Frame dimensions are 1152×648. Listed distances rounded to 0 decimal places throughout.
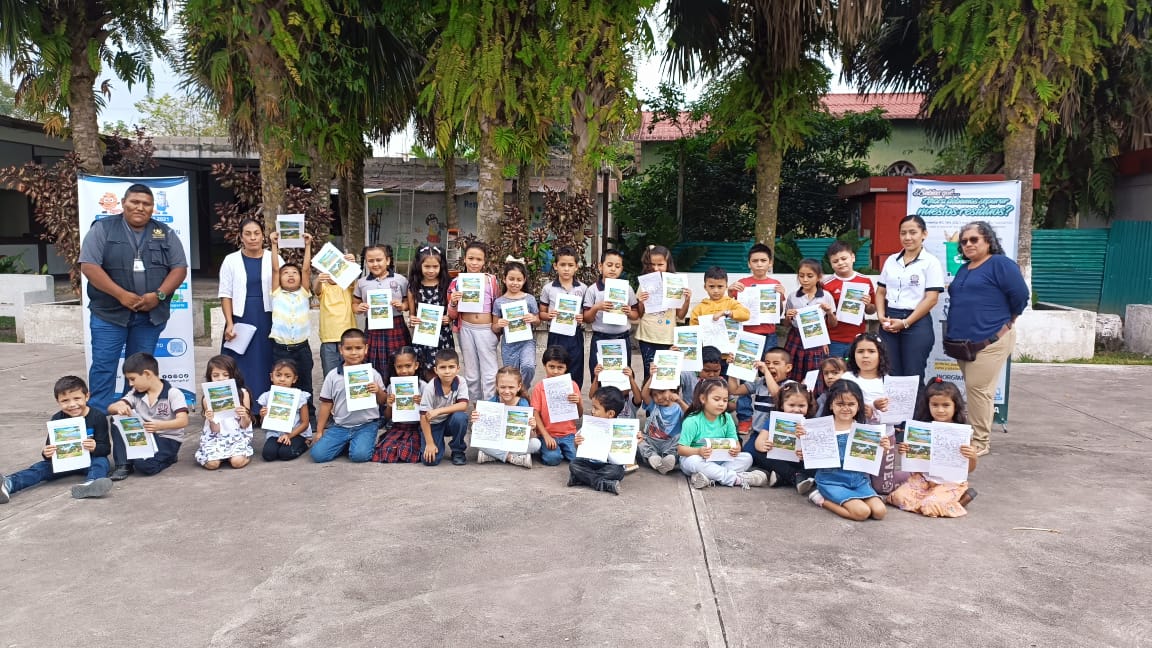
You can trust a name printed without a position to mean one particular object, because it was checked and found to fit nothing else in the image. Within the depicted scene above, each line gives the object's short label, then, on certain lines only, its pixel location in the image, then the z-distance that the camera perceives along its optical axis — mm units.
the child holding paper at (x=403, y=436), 5582
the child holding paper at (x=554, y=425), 5566
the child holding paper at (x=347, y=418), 5590
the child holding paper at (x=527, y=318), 6082
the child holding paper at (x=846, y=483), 4543
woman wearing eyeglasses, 5441
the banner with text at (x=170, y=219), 6871
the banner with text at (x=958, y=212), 6648
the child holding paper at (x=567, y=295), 6125
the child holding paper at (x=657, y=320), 6105
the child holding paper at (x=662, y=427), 5477
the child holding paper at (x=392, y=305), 6113
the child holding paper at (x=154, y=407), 5148
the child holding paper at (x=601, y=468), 4996
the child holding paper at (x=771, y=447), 5105
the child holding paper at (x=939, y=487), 4613
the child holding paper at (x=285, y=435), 5582
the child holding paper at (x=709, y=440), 5129
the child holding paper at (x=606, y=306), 6008
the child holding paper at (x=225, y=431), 5375
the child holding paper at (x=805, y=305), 5930
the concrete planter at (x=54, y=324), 10469
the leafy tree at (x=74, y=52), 9812
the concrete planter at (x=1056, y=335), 9867
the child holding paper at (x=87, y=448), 4777
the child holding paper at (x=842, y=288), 5945
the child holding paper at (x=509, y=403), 5484
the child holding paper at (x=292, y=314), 6098
